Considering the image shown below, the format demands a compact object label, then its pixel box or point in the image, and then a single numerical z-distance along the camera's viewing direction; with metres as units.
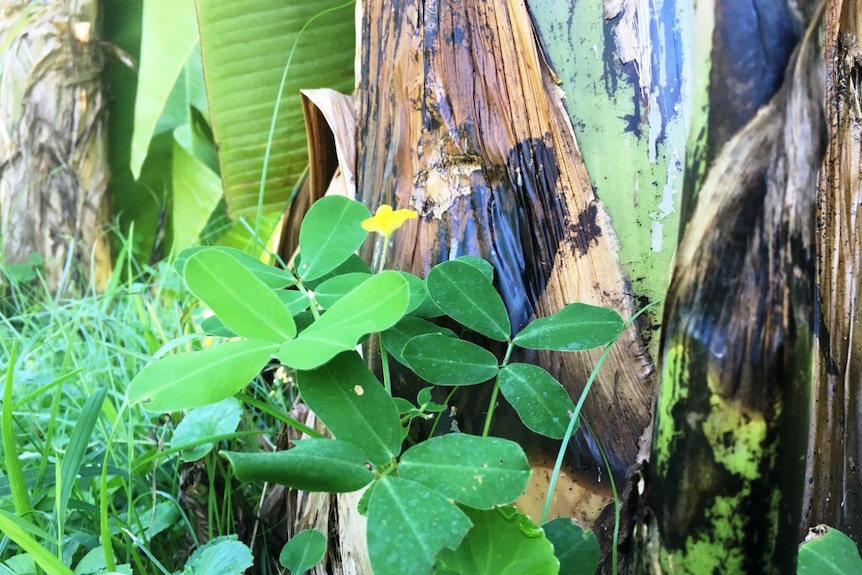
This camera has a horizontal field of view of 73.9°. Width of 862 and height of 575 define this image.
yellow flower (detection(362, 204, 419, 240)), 0.44
